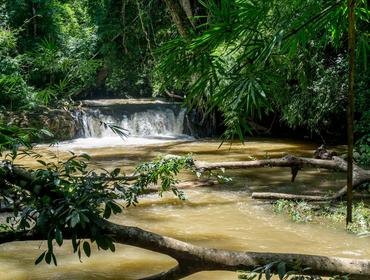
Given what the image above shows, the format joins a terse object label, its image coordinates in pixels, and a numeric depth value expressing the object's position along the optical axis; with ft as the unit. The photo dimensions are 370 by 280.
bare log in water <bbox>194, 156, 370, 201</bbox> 21.11
